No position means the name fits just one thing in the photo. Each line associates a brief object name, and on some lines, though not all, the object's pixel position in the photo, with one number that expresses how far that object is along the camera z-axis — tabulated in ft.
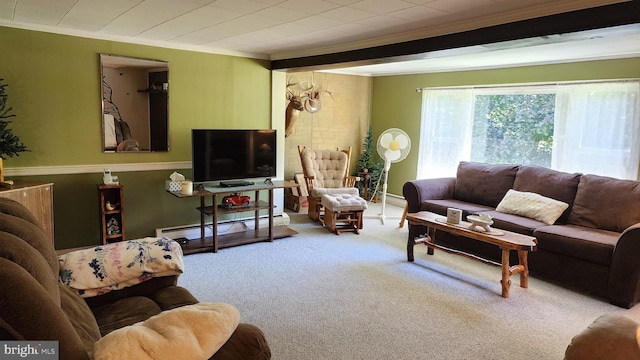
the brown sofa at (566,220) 11.19
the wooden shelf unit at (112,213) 13.37
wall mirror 13.87
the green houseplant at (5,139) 11.42
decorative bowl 12.23
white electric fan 19.10
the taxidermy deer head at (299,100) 20.86
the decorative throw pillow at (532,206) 13.82
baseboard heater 15.58
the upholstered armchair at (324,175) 18.84
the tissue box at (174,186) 14.48
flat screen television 14.75
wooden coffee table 11.37
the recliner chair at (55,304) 3.65
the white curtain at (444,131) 19.81
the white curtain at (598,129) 14.60
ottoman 17.22
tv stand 14.51
